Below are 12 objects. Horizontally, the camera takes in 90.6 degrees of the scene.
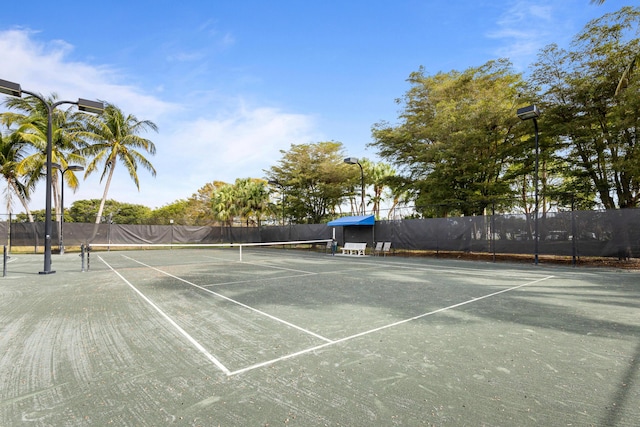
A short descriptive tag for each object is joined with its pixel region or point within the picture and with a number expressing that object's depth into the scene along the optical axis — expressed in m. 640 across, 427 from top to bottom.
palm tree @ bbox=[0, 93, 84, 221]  21.25
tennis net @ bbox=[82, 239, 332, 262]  23.69
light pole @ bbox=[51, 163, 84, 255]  19.88
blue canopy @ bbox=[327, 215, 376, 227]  19.04
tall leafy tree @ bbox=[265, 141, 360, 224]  27.59
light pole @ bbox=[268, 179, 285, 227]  27.63
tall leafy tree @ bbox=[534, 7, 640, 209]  11.84
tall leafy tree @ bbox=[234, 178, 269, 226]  32.56
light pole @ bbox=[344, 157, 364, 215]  18.56
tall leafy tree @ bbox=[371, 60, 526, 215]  16.52
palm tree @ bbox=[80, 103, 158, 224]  25.59
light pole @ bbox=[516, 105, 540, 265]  10.87
